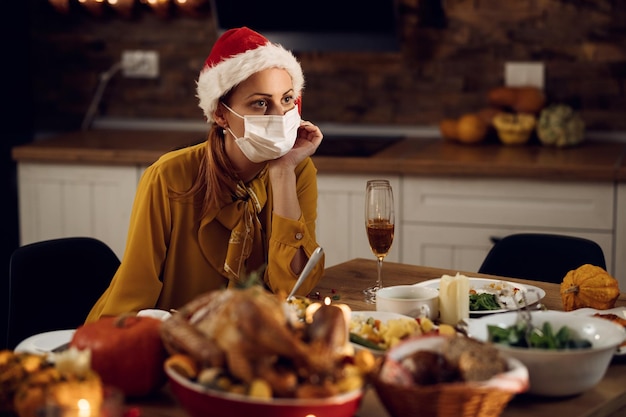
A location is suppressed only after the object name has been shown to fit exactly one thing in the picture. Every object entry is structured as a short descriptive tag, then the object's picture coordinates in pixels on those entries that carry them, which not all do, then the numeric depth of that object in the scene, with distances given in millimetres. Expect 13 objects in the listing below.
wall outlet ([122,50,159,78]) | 4160
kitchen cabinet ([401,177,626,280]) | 3201
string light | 4023
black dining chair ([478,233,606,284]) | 2439
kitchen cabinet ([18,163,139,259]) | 3635
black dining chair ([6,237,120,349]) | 2211
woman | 2127
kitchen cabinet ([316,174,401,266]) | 3404
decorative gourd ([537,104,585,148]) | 3561
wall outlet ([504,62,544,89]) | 3750
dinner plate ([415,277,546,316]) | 1840
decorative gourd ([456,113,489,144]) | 3646
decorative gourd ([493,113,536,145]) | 3604
